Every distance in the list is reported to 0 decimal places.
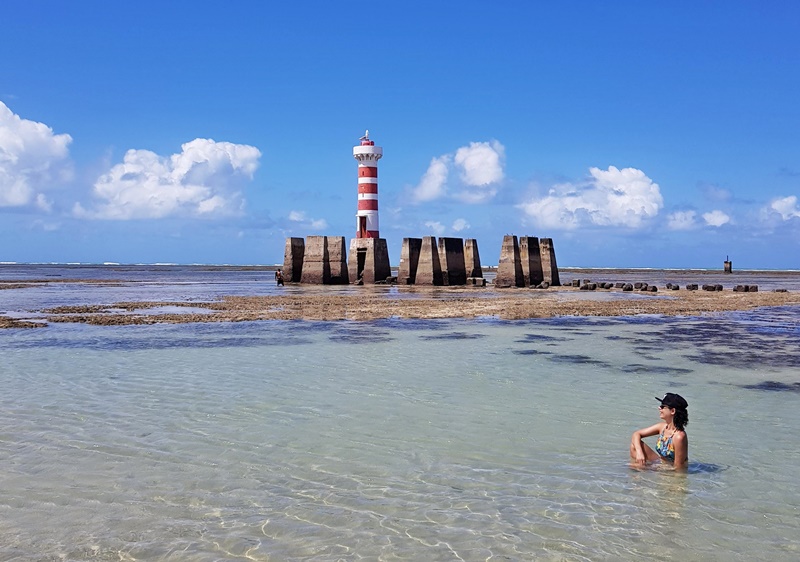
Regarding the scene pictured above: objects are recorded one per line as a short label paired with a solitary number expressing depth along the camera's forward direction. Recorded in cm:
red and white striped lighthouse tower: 4391
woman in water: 602
